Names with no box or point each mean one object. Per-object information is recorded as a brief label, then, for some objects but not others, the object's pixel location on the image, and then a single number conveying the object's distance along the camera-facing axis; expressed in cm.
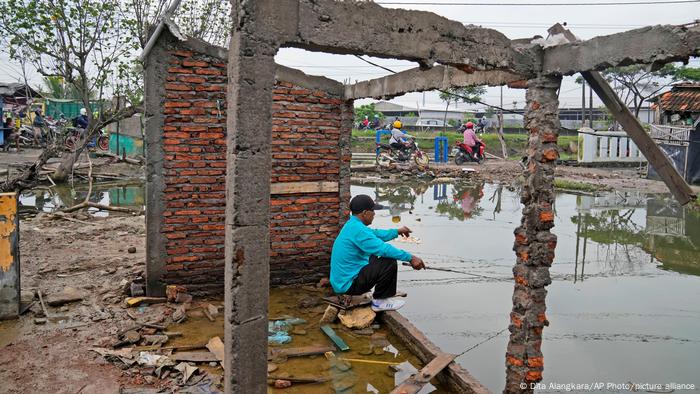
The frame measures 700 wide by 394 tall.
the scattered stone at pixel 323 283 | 689
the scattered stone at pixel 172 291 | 593
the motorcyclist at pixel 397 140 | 2150
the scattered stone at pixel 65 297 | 561
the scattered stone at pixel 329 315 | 565
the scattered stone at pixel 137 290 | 598
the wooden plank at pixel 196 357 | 447
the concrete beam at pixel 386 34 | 298
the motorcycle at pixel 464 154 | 2330
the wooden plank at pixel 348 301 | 578
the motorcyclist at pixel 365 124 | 3909
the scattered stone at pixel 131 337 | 477
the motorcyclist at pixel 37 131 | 2290
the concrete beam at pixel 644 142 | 406
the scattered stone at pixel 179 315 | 542
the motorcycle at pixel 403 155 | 2153
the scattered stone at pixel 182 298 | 594
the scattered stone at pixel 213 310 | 559
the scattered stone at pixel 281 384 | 417
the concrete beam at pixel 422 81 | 458
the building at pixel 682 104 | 1761
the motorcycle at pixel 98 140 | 1936
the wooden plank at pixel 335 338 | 501
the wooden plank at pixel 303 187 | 666
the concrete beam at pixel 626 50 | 321
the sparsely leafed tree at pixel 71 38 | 1159
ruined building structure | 292
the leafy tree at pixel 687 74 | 2798
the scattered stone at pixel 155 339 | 480
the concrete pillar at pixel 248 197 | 283
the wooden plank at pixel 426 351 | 417
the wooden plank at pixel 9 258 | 511
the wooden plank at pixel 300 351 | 475
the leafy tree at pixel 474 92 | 3884
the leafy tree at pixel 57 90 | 3097
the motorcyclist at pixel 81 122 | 2005
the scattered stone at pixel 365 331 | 546
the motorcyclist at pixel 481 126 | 3428
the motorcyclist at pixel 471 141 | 2330
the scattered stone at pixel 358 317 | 559
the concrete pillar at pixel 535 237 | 411
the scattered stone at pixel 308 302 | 611
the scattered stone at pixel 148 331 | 502
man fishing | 569
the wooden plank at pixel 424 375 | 409
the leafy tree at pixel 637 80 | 2911
